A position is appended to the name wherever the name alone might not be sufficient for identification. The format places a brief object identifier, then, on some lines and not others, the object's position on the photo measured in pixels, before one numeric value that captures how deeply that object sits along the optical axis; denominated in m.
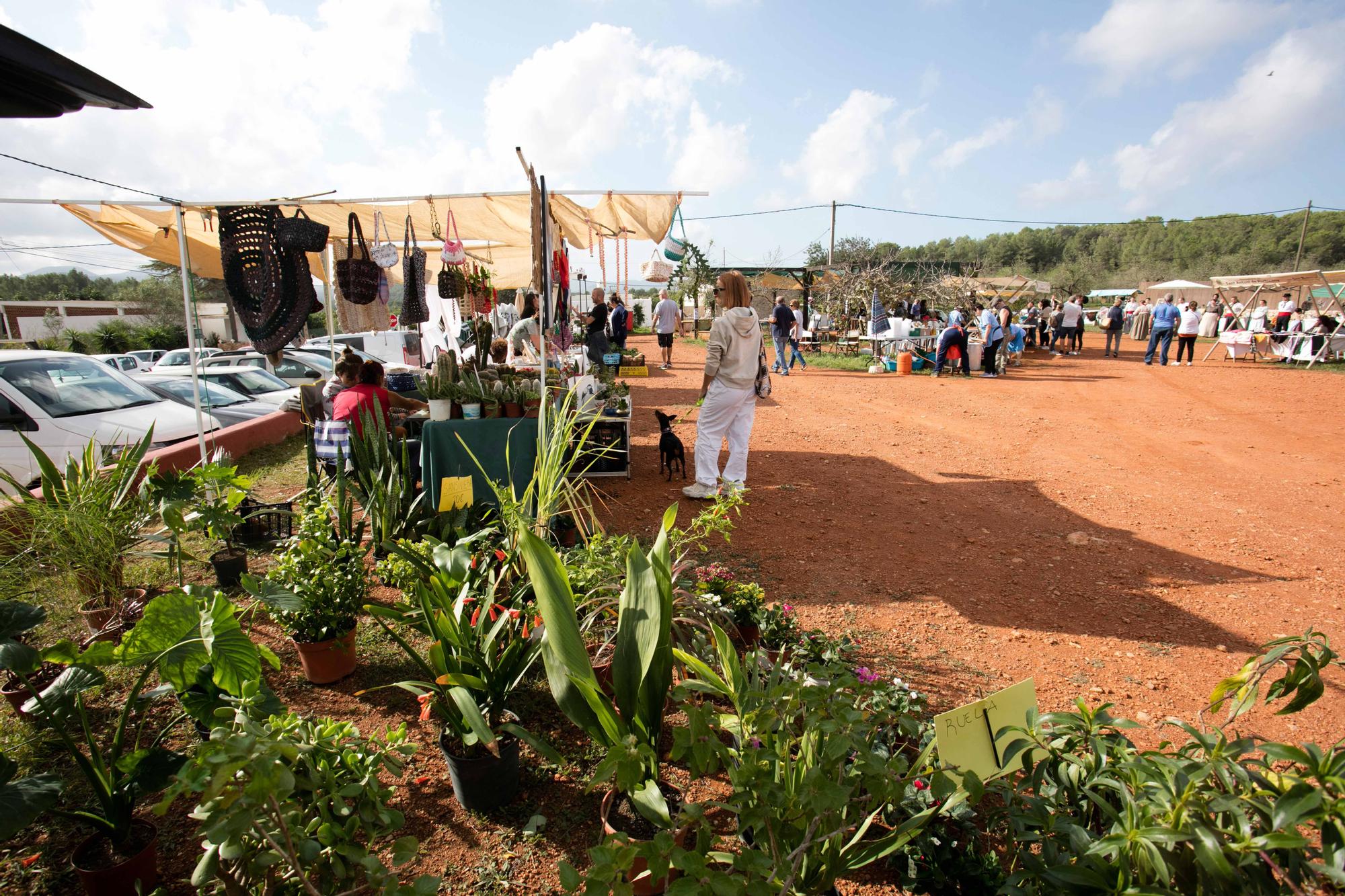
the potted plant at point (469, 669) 2.05
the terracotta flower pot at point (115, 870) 1.66
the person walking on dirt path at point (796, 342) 14.63
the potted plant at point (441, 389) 4.72
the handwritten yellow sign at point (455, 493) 3.65
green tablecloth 4.15
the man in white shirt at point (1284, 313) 16.00
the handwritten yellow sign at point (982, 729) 1.75
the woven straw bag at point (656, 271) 9.99
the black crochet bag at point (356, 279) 5.79
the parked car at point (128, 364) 14.06
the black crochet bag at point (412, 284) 6.47
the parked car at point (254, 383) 9.47
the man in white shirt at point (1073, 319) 17.23
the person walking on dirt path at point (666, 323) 15.44
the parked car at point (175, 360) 12.55
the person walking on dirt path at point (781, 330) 12.95
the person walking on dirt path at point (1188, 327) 14.92
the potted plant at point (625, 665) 1.82
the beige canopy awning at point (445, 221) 6.46
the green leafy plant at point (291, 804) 1.10
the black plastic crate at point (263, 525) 4.11
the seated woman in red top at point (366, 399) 4.29
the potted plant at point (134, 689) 1.65
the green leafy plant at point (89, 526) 2.74
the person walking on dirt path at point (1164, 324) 14.79
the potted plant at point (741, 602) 2.85
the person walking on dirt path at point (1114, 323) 16.77
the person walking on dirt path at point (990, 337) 13.35
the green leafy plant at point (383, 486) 3.65
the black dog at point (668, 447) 5.81
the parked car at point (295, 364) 10.70
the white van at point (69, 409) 5.43
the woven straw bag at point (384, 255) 6.04
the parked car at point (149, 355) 18.12
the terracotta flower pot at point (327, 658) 2.69
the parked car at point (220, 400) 7.94
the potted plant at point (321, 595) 2.62
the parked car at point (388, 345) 11.27
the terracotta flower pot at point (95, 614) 2.87
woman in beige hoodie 4.93
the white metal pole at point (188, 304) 4.50
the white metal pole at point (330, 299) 6.96
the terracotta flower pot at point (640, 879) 1.68
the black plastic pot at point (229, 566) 3.49
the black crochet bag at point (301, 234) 4.63
